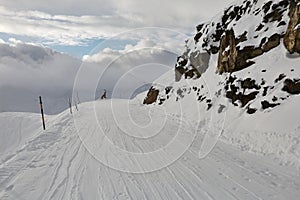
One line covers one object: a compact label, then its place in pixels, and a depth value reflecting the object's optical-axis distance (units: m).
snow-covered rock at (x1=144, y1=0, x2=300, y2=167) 10.05
